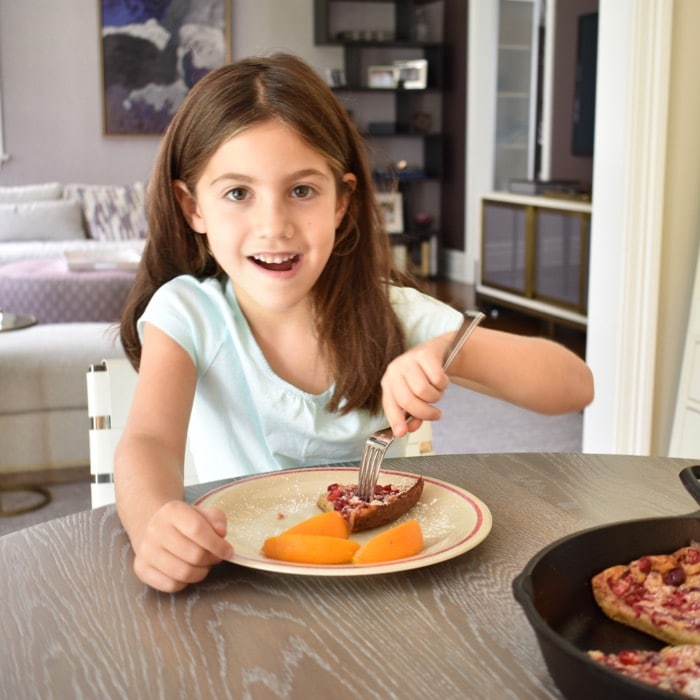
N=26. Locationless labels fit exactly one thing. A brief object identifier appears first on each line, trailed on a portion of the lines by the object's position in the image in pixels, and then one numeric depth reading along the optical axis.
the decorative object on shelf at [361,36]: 7.36
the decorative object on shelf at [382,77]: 7.51
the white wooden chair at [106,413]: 1.28
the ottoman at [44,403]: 3.08
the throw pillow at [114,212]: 6.35
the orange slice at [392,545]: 0.80
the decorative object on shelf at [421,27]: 7.64
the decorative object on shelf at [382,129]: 7.62
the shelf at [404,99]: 7.48
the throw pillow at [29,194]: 6.39
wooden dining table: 0.63
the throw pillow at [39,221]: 6.12
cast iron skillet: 0.59
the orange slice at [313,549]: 0.80
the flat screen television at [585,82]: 6.15
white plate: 0.77
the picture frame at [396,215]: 7.68
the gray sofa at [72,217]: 6.11
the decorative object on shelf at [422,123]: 7.73
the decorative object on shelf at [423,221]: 7.72
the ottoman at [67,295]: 4.11
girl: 1.17
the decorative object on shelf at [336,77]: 7.32
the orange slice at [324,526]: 0.85
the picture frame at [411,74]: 7.57
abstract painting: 7.08
